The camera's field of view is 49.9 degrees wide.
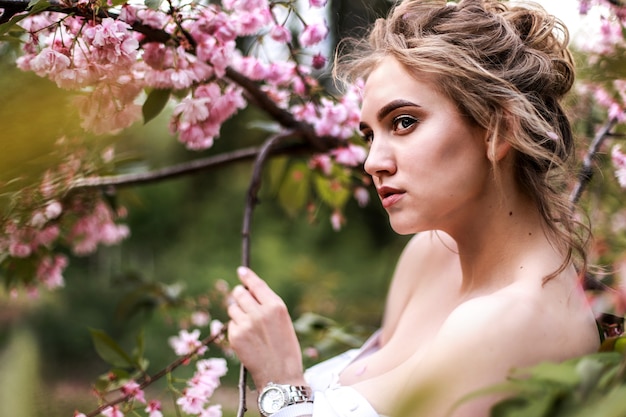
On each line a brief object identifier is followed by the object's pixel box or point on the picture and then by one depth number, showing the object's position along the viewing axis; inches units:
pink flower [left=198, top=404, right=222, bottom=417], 45.1
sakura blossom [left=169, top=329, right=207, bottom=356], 49.0
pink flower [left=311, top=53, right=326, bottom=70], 54.4
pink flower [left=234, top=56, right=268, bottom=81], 59.7
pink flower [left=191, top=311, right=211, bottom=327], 76.6
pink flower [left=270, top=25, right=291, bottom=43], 51.3
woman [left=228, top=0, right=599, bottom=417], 39.1
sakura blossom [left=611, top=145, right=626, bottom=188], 49.9
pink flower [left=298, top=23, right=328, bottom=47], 54.3
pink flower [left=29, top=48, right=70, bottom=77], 38.6
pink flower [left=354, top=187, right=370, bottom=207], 72.4
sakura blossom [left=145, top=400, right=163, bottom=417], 45.1
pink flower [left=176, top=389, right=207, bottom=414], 45.5
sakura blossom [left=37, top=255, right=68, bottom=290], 62.9
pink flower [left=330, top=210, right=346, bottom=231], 71.9
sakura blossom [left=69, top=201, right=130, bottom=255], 68.2
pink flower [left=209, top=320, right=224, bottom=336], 50.4
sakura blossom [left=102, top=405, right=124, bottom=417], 44.6
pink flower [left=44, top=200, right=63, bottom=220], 53.9
